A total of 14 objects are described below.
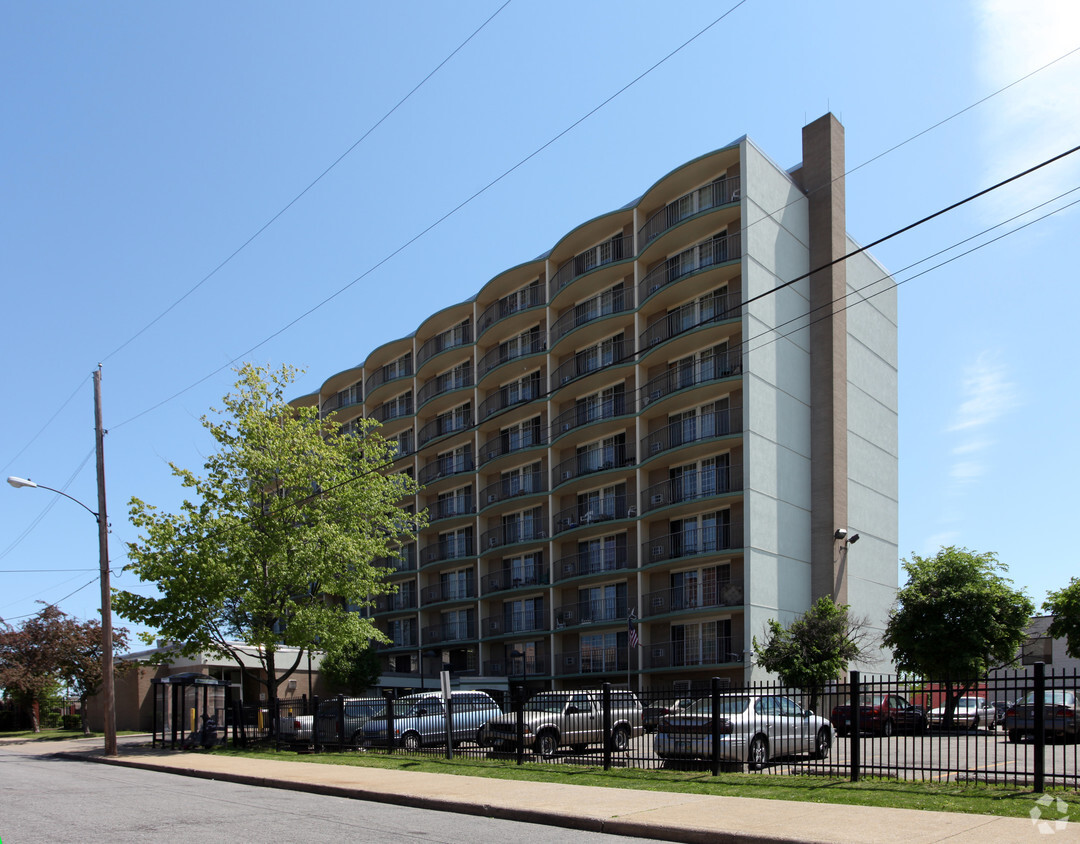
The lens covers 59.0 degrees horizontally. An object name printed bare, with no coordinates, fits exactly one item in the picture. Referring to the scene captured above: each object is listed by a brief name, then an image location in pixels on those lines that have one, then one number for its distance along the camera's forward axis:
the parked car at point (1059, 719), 18.22
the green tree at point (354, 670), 49.91
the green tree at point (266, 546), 31.20
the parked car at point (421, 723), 23.52
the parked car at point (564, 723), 20.97
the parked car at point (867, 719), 21.38
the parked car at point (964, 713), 28.20
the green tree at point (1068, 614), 34.50
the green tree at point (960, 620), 32.47
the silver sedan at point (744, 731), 16.84
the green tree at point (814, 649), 32.09
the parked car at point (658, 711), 17.36
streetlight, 28.47
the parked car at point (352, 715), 25.14
